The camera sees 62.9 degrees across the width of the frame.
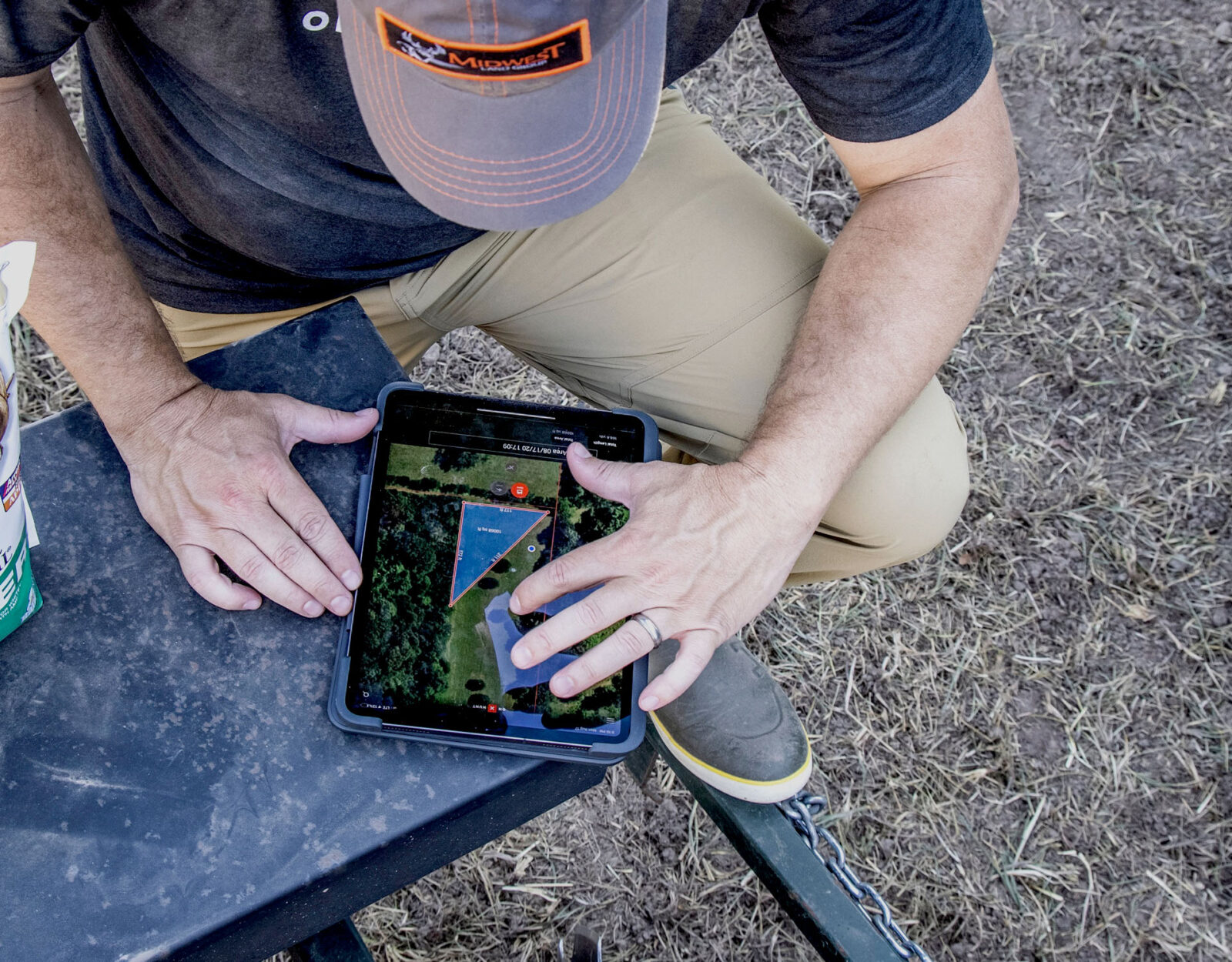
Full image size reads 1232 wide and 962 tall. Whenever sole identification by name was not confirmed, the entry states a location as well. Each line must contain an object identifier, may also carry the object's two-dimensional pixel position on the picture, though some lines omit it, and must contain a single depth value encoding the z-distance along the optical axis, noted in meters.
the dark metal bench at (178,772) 0.96
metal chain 1.28
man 0.96
